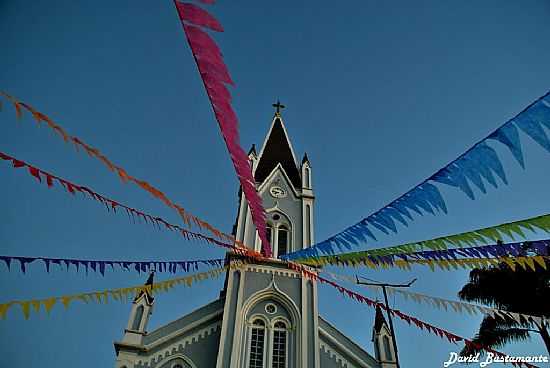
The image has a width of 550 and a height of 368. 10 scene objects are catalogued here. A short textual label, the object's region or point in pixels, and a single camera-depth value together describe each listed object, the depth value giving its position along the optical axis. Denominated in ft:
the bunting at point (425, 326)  25.67
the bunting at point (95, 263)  23.17
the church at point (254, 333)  40.47
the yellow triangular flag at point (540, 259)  17.79
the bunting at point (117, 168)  15.71
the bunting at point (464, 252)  18.51
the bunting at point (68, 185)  18.29
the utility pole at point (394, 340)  42.68
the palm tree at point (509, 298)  41.68
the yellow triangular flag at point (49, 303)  23.67
